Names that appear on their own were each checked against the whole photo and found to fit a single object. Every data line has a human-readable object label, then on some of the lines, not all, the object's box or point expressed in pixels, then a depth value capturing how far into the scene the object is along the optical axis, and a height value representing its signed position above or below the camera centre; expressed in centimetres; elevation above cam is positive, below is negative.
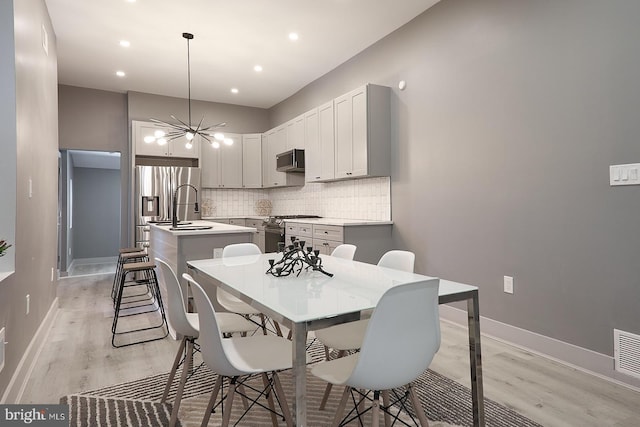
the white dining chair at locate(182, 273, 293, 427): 145 -63
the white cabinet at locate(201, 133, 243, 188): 657 +84
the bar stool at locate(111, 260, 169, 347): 328 -106
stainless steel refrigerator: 581 +27
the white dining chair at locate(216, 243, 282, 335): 241 -59
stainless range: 529 -26
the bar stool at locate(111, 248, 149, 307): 436 -50
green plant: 167 -15
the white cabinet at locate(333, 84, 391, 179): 418 +91
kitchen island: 320 -25
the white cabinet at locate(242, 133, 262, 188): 684 +97
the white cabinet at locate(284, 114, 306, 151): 551 +118
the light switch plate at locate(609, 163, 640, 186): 227 +23
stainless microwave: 550 +77
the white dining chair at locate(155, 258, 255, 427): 182 -53
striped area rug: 195 -107
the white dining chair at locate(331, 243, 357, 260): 280 -30
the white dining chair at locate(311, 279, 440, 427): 129 -46
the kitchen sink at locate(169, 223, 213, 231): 342 -14
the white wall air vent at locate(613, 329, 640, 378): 227 -86
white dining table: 127 -35
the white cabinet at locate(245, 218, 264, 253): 591 -26
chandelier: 419 +111
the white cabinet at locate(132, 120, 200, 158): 595 +109
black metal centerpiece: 210 -28
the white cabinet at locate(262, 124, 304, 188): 611 +87
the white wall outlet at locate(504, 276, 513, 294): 305 -59
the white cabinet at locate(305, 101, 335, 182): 485 +91
